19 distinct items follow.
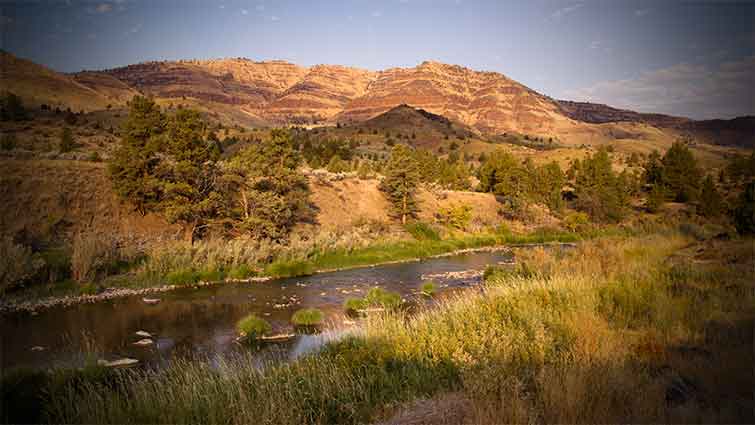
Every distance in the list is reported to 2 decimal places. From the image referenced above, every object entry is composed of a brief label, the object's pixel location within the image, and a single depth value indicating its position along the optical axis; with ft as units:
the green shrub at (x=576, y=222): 140.46
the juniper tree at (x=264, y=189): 90.22
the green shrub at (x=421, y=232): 117.50
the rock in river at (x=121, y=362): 36.70
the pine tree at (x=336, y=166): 166.89
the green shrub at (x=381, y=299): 57.11
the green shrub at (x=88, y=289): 59.88
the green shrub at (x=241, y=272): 74.64
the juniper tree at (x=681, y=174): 157.42
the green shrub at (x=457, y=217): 132.16
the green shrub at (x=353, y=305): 56.59
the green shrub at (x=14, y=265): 55.57
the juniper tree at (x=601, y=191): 147.13
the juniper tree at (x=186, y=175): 83.87
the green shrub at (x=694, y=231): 74.44
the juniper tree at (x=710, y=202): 135.13
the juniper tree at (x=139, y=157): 85.76
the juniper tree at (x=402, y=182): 129.59
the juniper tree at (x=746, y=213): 76.23
